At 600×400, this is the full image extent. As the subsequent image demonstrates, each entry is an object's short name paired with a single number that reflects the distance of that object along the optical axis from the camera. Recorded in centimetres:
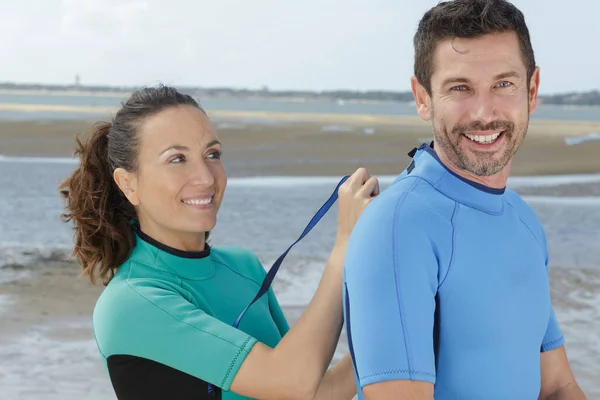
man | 214
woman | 231
